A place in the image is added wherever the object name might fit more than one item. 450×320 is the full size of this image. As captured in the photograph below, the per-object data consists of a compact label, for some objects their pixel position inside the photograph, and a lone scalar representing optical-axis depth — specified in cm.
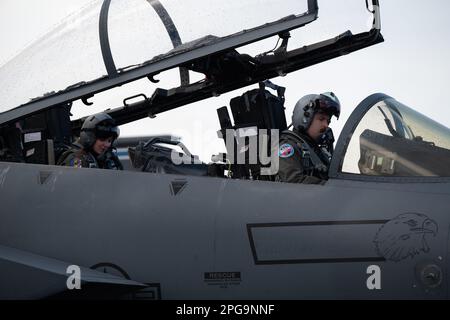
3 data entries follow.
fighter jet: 756
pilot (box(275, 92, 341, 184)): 920
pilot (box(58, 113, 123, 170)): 1148
